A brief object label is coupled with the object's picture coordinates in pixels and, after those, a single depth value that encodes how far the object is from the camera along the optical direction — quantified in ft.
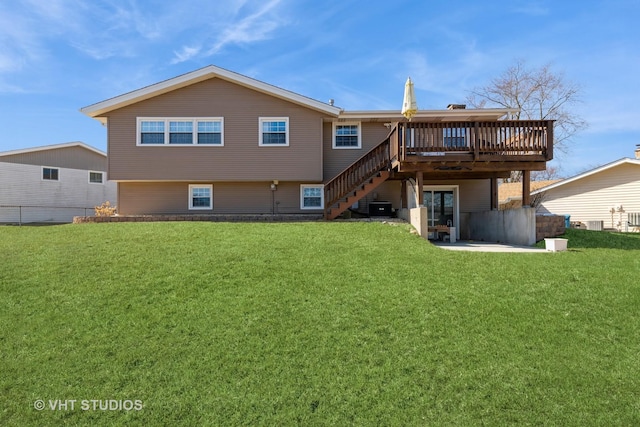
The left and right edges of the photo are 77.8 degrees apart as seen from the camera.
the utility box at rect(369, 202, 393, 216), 49.39
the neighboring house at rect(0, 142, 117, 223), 73.67
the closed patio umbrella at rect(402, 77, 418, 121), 41.19
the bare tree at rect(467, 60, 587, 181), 95.35
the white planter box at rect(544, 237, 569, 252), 33.91
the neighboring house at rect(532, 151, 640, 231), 63.82
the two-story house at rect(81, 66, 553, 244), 48.16
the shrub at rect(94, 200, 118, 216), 58.97
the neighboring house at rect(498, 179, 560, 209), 81.16
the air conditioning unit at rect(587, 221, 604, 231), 64.63
